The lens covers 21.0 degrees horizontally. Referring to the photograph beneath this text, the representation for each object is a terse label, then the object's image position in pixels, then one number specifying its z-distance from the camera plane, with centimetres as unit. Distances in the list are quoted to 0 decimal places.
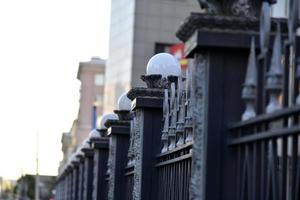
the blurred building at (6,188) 12534
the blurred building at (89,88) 8700
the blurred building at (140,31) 5203
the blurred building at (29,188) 9688
